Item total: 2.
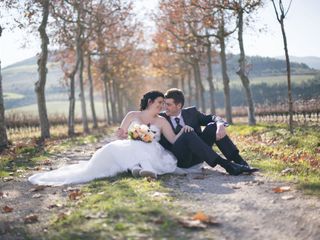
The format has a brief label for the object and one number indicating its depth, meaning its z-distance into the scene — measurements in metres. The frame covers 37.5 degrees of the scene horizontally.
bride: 9.84
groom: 9.52
